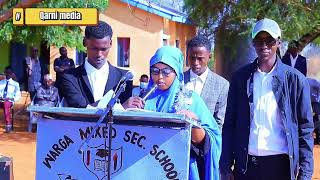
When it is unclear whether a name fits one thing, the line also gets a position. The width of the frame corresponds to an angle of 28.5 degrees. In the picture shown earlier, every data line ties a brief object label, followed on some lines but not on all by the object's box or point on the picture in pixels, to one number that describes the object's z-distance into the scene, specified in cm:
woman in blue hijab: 352
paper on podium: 323
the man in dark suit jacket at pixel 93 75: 414
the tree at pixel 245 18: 1316
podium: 318
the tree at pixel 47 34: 1636
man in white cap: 387
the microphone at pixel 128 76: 339
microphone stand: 307
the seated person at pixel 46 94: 1437
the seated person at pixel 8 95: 1503
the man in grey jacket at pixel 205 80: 525
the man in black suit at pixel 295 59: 1188
